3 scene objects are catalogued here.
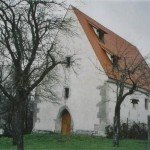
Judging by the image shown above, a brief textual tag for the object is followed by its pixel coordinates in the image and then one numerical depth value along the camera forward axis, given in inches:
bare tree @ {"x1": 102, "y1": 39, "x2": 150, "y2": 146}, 655.3
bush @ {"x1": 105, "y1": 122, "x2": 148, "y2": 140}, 860.2
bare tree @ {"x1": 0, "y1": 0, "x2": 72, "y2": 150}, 476.7
